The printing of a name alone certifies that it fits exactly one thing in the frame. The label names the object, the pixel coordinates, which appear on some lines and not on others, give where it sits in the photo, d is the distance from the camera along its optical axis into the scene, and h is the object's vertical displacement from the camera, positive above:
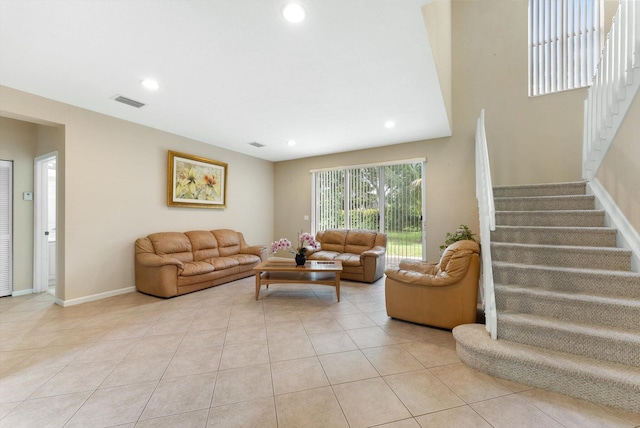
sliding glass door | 5.05 +0.29
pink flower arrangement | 3.86 -0.43
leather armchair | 2.53 -0.80
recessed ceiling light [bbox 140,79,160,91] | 2.78 +1.47
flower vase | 3.89 -0.68
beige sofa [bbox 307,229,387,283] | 4.51 -0.72
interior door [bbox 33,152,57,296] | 3.91 -0.16
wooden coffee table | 3.58 -0.88
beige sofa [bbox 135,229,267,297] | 3.67 -0.75
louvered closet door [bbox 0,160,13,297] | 3.69 -0.15
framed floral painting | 4.55 +0.67
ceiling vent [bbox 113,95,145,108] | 3.18 +1.48
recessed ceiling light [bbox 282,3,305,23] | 1.78 +1.46
